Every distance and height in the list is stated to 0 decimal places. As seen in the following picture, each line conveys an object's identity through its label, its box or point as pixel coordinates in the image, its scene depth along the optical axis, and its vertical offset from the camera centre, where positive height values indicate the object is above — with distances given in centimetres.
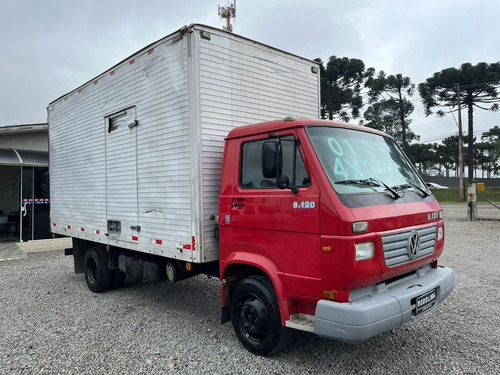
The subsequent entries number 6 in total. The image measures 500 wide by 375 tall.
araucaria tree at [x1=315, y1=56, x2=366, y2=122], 2597 +745
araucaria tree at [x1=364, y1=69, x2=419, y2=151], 3581 +757
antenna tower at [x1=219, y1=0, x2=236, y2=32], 2252 +1097
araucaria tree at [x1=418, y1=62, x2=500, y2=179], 2972 +833
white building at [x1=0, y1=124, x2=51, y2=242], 1120 +42
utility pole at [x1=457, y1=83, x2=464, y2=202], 2872 +240
